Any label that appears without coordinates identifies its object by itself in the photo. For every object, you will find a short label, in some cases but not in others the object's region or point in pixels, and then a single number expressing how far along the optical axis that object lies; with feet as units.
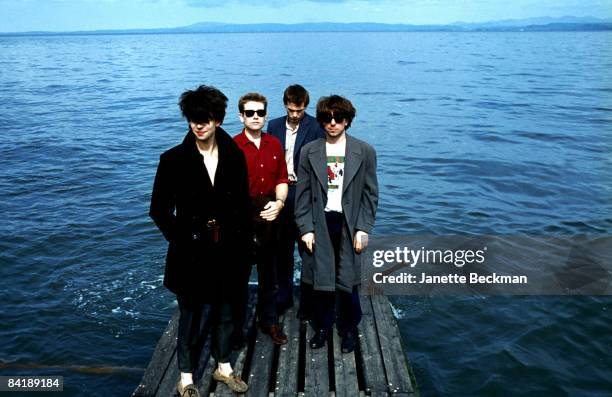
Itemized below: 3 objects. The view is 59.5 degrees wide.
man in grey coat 16.30
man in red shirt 16.46
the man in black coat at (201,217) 13.69
